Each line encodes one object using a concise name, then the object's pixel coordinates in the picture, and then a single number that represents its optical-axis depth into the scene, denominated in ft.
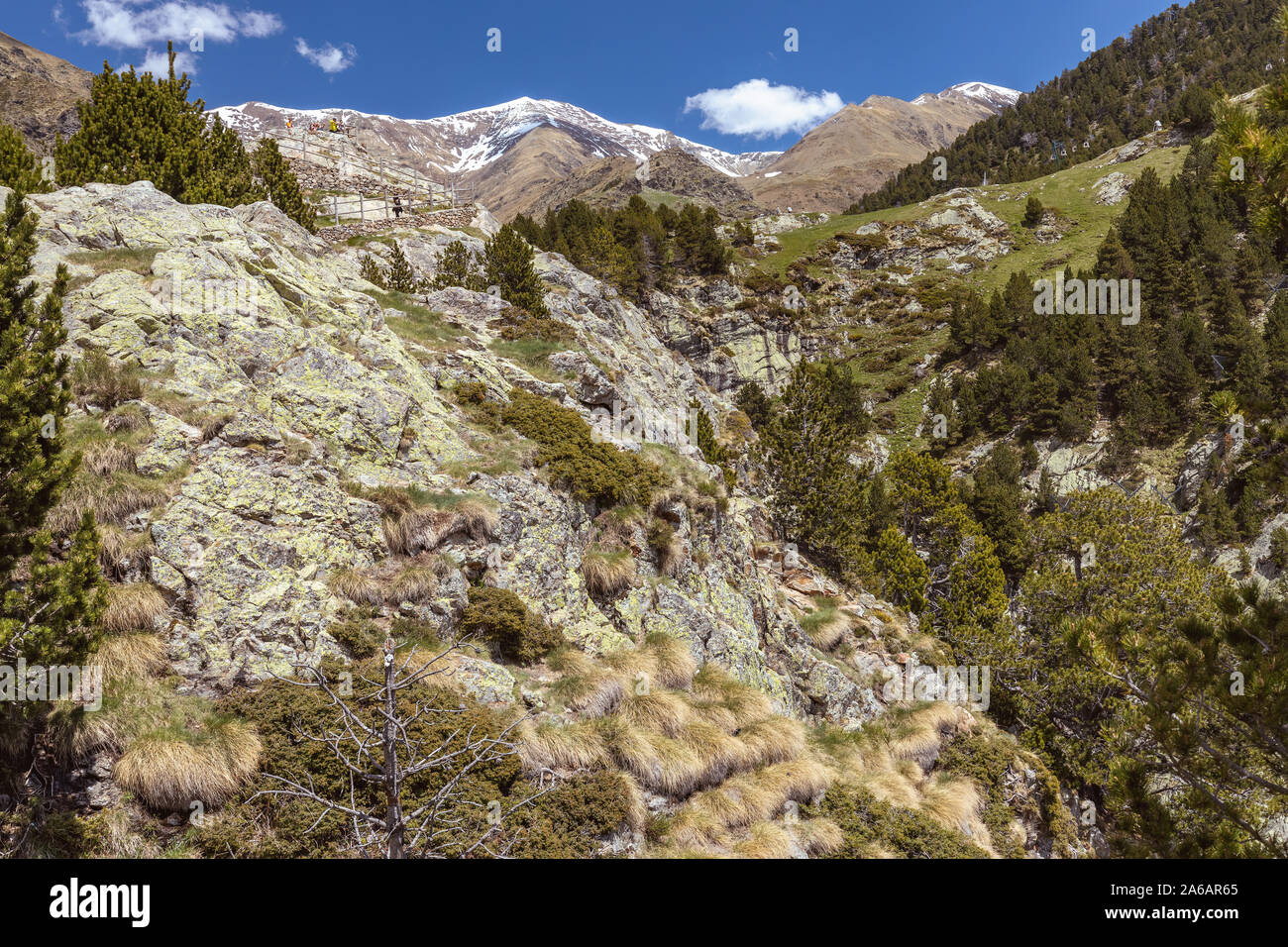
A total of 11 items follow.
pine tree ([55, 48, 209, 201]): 74.64
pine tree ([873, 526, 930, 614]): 103.40
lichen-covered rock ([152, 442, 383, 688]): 32.73
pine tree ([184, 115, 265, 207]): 80.69
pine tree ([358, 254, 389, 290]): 103.81
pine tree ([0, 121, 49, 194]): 60.23
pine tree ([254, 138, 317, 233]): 109.09
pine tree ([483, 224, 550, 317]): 113.86
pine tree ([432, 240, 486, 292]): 115.44
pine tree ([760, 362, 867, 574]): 103.91
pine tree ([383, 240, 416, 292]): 112.16
